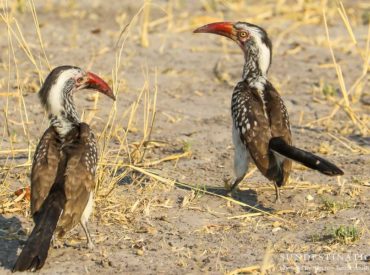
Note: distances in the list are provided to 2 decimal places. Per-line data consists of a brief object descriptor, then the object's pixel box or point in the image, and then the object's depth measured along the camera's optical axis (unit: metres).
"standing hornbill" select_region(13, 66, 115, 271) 11.45
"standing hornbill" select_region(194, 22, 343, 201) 13.98
